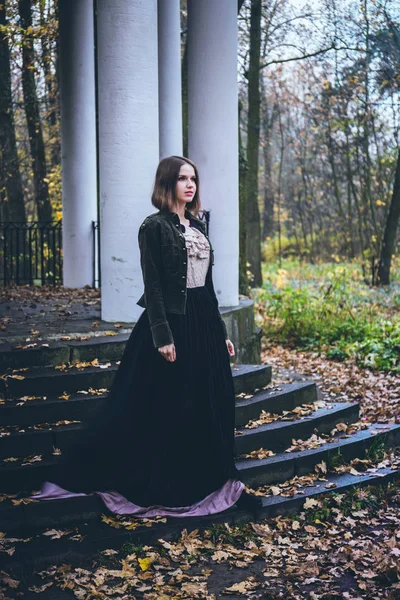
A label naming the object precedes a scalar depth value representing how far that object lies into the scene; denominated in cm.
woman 436
